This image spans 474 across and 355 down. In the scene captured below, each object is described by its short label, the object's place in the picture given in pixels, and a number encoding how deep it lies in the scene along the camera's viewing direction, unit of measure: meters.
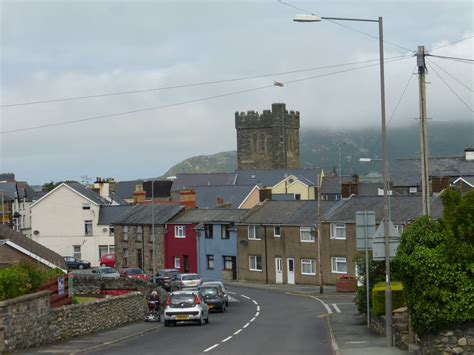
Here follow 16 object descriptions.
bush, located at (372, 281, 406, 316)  29.00
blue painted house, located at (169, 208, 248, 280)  77.38
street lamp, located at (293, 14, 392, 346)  24.44
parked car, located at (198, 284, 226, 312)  48.44
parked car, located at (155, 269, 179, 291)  62.62
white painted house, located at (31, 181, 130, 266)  93.75
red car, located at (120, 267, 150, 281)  69.12
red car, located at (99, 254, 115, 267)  92.02
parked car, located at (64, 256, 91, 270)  86.06
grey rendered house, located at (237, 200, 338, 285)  68.88
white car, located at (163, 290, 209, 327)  38.53
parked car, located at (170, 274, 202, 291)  57.09
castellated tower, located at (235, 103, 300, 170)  167.38
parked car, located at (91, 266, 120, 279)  67.25
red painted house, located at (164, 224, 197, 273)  81.00
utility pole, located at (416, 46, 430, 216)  25.80
